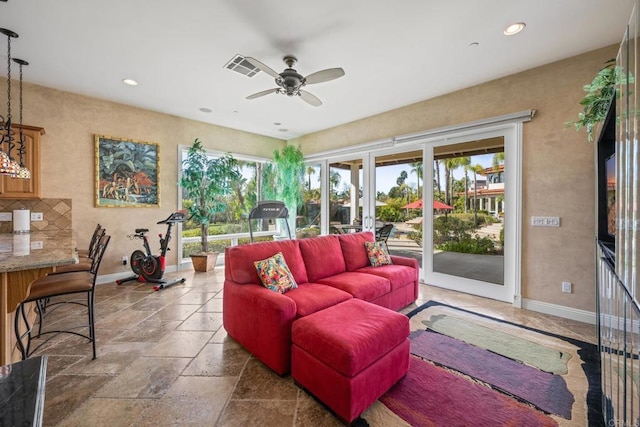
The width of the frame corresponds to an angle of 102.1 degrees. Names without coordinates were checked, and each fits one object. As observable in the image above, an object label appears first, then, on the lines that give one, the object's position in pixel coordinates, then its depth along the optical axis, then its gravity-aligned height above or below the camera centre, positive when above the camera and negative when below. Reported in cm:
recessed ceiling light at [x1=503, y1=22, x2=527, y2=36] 255 +185
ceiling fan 267 +148
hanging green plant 206 +94
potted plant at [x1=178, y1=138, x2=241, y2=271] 520 +55
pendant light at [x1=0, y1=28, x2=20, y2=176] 235 +101
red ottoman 160 -96
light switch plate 323 -13
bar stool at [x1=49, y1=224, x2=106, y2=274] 290 -61
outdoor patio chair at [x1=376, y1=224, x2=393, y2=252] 491 -41
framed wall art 445 +73
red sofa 207 -77
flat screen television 222 +28
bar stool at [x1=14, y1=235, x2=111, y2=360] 205 -63
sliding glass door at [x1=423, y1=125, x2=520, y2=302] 363 -4
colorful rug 169 -133
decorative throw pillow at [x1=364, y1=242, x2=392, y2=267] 357 -60
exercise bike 431 -85
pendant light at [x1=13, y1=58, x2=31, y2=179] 290 +91
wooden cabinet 347 +53
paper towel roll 352 -10
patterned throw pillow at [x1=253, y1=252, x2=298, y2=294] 244 -61
